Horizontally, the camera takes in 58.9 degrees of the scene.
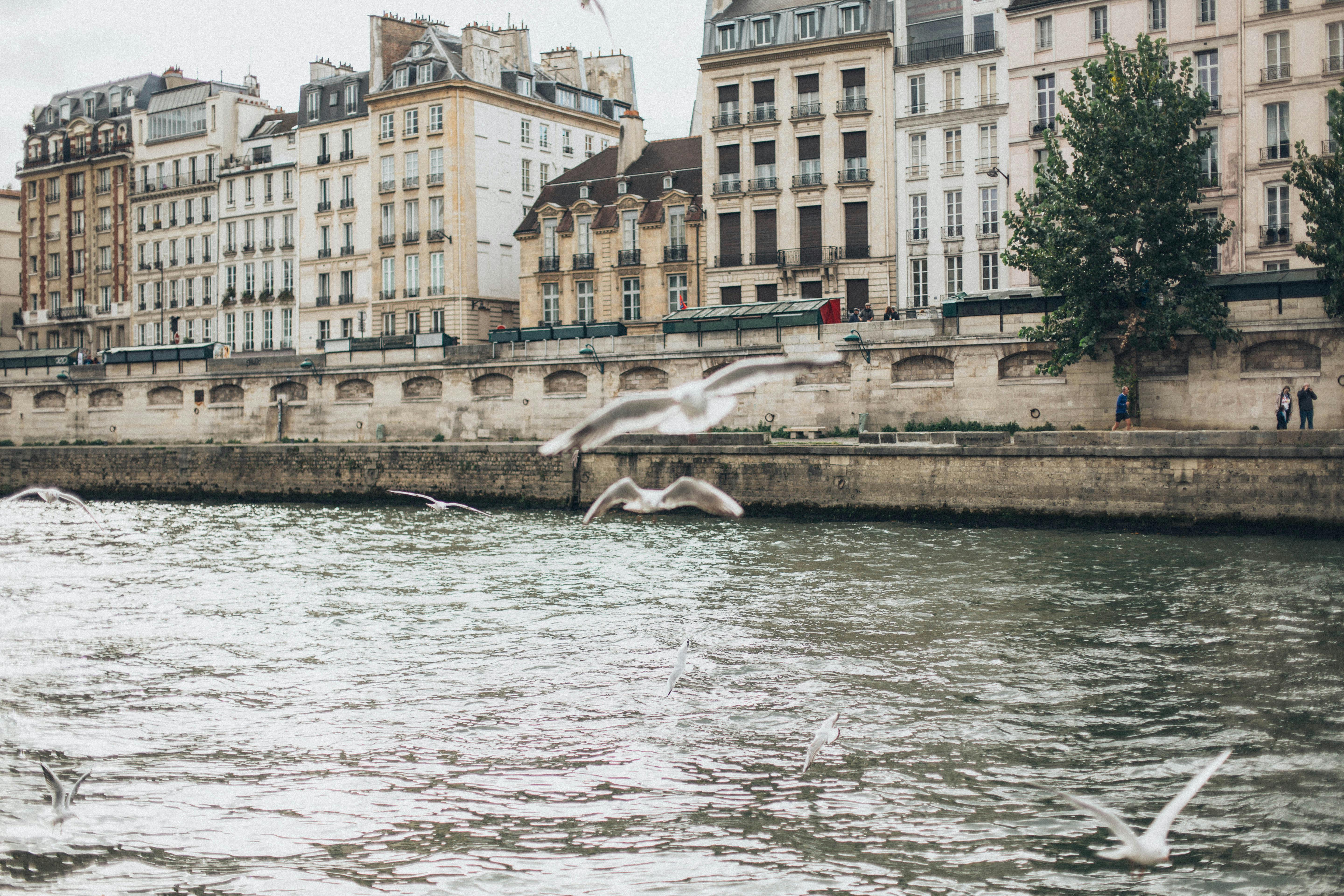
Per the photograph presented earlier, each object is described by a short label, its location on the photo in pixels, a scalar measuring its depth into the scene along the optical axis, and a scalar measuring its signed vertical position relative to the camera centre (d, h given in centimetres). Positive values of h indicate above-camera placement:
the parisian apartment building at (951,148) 4438 +1079
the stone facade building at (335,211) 5903 +1195
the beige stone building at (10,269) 7412 +1198
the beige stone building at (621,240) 5094 +885
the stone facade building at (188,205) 6425 +1361
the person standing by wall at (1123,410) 3127 +46
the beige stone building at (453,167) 5531 +1335
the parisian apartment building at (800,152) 4650 +1141
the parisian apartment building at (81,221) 6888 +1405
